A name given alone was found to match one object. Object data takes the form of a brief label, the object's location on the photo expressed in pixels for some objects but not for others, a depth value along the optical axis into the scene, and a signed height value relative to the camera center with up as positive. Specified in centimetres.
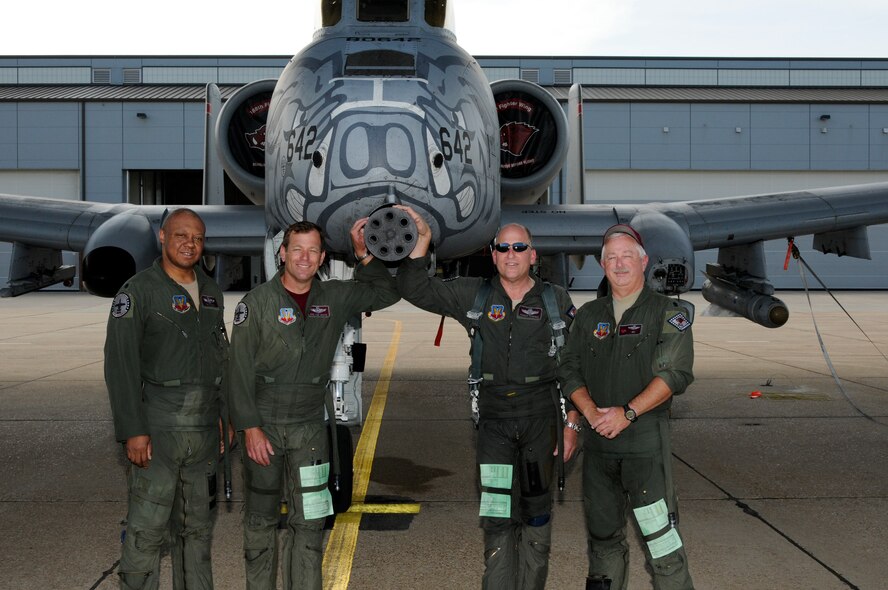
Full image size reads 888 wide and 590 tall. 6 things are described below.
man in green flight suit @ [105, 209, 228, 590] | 365 -51
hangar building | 3703 +655
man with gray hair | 359 -50
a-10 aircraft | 489 +78
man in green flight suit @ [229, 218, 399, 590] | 374 -50
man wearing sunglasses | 384 -58
